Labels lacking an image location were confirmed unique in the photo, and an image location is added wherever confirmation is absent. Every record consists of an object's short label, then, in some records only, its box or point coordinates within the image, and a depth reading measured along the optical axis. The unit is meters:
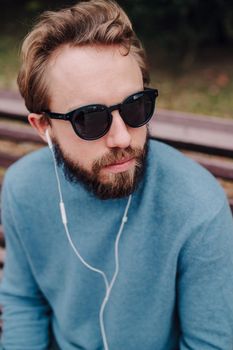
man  0.67
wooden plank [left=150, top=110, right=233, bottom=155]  0.82
